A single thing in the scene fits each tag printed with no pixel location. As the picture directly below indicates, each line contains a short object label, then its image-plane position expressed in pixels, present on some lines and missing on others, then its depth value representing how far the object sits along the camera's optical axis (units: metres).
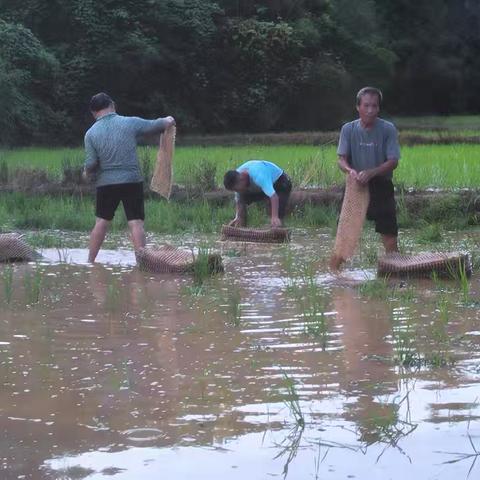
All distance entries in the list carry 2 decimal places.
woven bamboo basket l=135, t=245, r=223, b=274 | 15.70
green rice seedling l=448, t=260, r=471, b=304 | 13.07
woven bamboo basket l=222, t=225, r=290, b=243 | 19.78
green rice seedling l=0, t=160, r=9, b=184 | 28.06
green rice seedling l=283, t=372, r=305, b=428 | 7.96
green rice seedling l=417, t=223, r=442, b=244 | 19.74
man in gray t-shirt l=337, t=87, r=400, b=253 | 15.67
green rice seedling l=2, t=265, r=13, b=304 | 13.52
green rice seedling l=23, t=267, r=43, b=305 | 13.50
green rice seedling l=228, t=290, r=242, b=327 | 11.89
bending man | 19.71
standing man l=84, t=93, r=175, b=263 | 17.25
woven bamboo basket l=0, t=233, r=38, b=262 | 17.60
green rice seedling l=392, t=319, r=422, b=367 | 9.64
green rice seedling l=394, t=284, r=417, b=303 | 13.20
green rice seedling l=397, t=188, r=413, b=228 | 22.65
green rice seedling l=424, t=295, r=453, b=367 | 9.66
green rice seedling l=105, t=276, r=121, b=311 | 13.12
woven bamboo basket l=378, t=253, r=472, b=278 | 14.64
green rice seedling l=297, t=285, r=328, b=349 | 10.99
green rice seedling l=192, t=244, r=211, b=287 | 15.20
